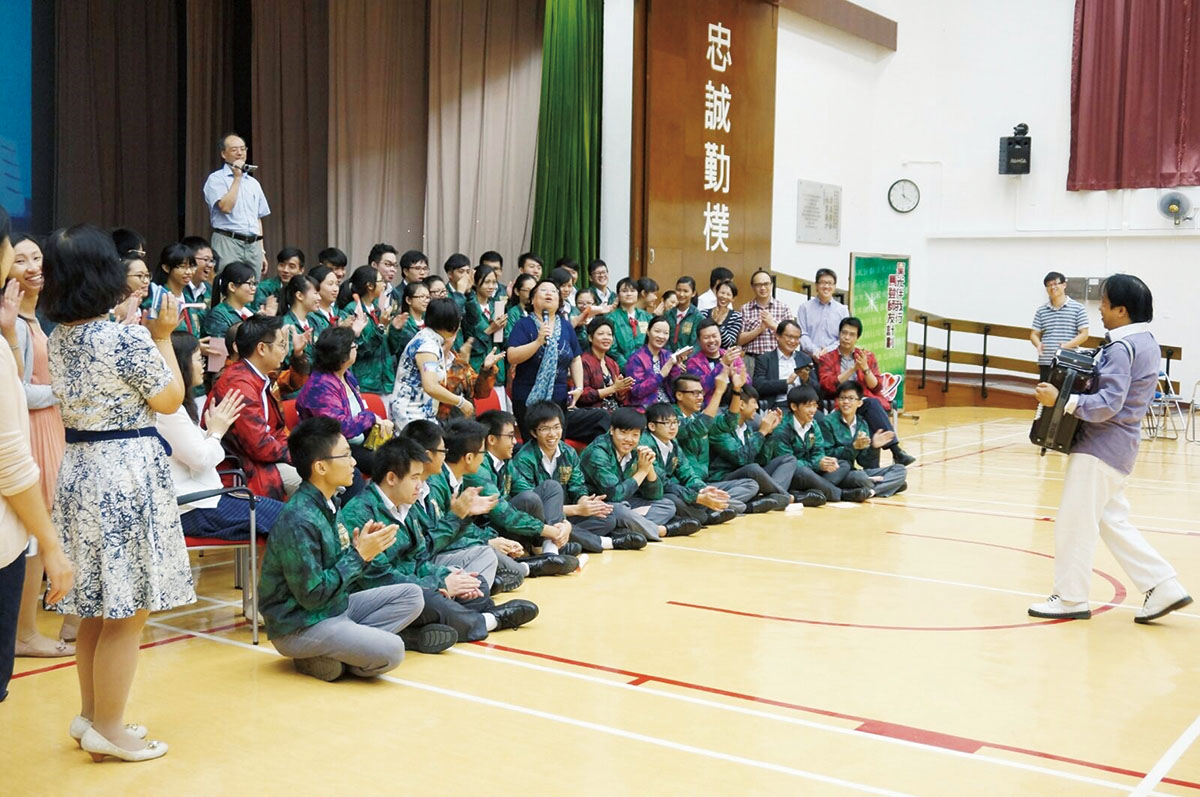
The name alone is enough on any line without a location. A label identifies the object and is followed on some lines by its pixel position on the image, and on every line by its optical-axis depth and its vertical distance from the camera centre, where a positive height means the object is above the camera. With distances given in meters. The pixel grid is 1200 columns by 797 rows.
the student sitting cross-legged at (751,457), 7.75 -1.00
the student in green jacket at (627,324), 8.49 -0.12
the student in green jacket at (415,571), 4.41 -1.05
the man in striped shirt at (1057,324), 11.20 -0.07
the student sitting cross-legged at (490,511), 5.18 -0.98
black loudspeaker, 15.02 +2.09
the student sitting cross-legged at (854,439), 8.30 -0.90
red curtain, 13.94 +2.73
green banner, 11.66 +0.08
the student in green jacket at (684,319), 9.10 -0.08
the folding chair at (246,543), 4.20 -0.93
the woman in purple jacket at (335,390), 5.39 -0.41
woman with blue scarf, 7.15 -0.35
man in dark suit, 8.99 -0.46
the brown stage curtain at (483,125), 10.67 +1.69
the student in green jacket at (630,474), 6.60 -0.95
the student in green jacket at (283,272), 7.58 +0.19
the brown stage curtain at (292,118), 10.18 +1.62
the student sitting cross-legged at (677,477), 6.98 -1.03
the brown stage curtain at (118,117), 9.28 +1.49
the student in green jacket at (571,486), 6.16 -0.95
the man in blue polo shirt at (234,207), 7.66 +0.62
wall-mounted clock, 15.84 +1.60
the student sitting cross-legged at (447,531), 4.74 -0.97
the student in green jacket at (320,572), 3.80 -0.89
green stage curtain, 10.59 +1.64
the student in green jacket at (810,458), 8.03 -1.02
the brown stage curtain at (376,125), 10.19 +1.60
